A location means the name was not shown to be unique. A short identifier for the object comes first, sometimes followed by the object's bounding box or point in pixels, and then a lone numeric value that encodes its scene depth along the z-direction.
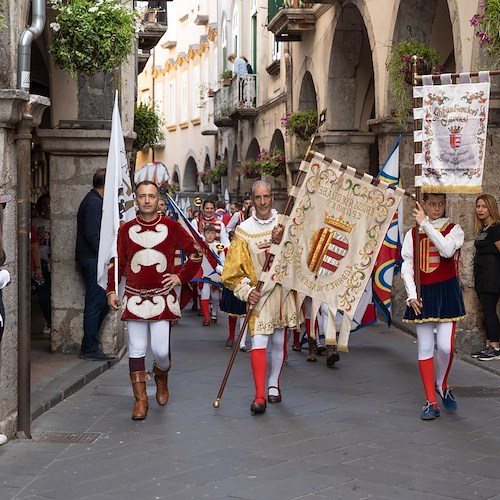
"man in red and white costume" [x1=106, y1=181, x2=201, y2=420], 8.39
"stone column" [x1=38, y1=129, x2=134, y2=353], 11.48
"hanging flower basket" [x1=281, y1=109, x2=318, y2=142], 21.75
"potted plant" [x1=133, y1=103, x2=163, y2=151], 21.33
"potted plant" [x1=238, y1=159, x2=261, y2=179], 27.94
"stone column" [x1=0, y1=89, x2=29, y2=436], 7.26
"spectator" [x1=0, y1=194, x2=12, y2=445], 6.98
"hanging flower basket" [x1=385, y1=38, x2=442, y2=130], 13.55
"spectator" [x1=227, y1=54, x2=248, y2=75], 31.45
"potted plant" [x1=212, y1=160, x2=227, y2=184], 36.31
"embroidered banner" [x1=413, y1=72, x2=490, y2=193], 8.95
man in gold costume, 8.77
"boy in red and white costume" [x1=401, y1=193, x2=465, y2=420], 8.33
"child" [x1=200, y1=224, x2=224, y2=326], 14.64
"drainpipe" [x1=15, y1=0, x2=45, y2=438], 7.48
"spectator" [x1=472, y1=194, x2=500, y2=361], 11.34
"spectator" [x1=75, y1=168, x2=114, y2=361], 11.04
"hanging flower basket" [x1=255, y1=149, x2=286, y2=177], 24.94
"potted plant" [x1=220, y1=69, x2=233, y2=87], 33.28
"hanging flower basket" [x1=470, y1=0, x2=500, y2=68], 10.27
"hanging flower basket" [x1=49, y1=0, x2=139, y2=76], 9.97
